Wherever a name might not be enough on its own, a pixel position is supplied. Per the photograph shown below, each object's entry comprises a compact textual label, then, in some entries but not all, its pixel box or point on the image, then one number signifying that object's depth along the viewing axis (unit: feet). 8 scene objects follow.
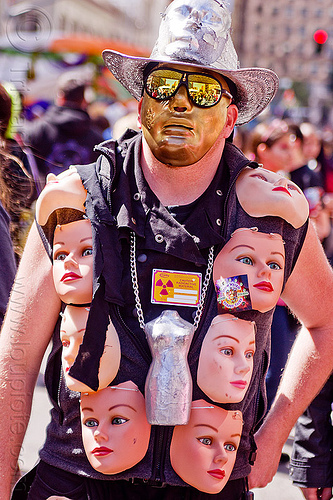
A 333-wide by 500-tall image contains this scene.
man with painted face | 7.10
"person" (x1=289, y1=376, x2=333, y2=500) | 10.87
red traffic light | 41.06
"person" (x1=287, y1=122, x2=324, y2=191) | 18.51
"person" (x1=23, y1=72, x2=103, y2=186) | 21.99
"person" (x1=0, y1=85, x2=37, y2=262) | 10.50
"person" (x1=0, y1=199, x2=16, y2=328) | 9.09
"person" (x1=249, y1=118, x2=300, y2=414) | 14.48
